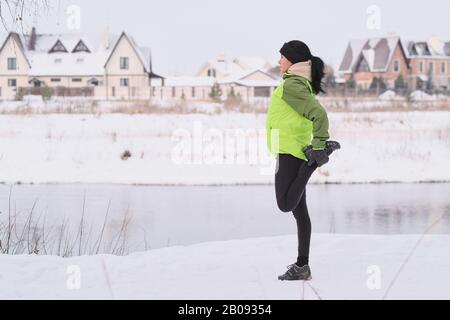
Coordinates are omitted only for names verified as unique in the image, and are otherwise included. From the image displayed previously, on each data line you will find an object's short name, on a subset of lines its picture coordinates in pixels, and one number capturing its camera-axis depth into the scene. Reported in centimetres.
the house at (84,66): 4909
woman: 480
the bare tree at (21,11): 575
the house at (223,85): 5128
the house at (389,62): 5531
